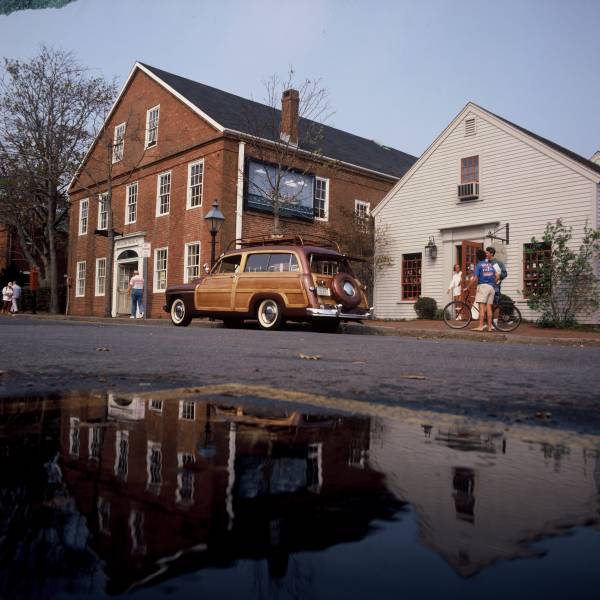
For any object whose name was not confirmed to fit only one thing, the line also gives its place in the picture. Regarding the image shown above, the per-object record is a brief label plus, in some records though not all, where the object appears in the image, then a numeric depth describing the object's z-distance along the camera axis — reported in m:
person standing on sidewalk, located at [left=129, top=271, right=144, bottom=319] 22.21
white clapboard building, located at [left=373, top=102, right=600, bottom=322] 18.25
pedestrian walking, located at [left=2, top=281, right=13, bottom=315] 28.47
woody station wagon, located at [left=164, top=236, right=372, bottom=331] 14.15
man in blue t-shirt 13.27
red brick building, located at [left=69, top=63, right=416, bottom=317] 23.78
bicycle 14.34
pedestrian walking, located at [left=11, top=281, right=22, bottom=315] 27.50
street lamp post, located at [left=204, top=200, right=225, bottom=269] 18.56
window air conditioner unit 19.94
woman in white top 17.58
